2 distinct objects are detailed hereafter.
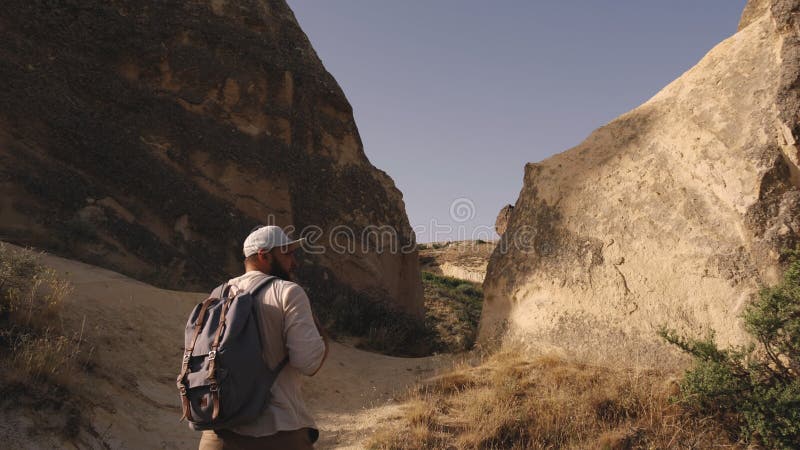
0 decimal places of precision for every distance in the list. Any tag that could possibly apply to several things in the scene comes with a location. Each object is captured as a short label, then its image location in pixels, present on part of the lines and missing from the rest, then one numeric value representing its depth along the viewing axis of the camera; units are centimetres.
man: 259
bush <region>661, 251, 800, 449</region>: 455
